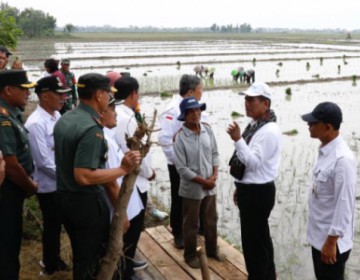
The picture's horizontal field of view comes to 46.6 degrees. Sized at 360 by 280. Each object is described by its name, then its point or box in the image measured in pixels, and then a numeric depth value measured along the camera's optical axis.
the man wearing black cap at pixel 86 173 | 2.49
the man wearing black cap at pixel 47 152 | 3.43
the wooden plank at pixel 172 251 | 3.66
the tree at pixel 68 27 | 74.25
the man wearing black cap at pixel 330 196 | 2.73
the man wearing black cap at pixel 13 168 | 2.93
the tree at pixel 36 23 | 56.96
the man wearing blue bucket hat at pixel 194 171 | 3.65
